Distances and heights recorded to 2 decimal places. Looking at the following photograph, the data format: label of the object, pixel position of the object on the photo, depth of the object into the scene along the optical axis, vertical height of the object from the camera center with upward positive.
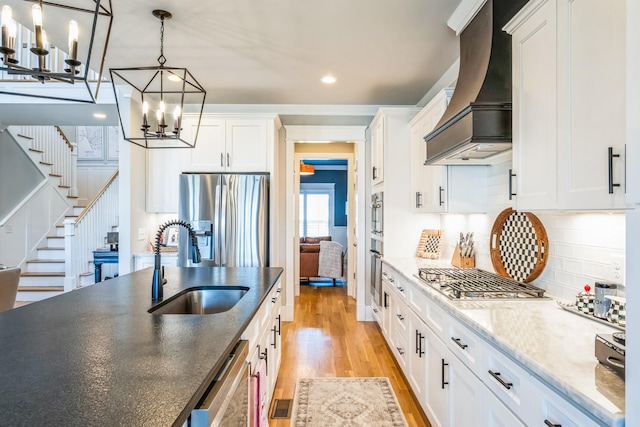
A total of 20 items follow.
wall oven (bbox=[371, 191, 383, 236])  4.08 +0.05
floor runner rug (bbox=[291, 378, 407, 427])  2.41 -1.30
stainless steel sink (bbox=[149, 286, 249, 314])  2.17 -0.47
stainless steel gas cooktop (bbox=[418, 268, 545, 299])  1.97 -0.39
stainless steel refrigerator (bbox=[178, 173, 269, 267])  3.90 +0.00
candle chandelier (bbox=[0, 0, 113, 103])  1.39 +1.37
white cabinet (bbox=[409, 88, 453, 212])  2.90 +0.43
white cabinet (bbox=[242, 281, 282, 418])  1.80 -0.68
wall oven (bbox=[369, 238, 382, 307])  4.02 -0.60
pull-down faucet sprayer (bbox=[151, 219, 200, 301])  1.84 -0.30
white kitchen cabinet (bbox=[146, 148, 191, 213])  4.32 +0.43
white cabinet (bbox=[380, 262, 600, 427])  1.15 -0.66
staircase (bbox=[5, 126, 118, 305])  5.44 -0.28
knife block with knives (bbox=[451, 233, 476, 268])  3.02 -0.29
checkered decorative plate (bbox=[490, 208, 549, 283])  2.15 -0.17
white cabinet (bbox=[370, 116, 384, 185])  4.03 +0.77
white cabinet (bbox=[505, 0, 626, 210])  1.17 +0.42
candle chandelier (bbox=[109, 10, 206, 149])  3.75 +1.30
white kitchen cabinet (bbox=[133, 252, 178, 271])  4.04 -0.47
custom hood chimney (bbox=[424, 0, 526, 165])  1.87 +0.65
